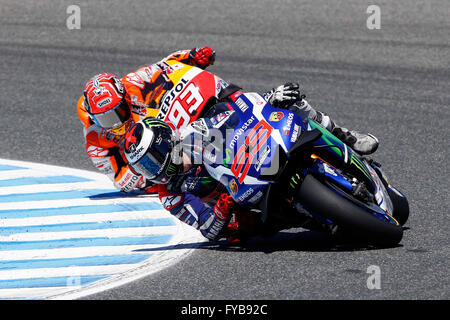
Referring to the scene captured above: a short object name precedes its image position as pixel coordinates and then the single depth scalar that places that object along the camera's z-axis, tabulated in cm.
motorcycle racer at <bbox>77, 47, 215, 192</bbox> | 1705
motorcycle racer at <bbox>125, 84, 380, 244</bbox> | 1385
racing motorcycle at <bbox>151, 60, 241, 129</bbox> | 1737
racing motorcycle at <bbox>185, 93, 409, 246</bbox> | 1312
